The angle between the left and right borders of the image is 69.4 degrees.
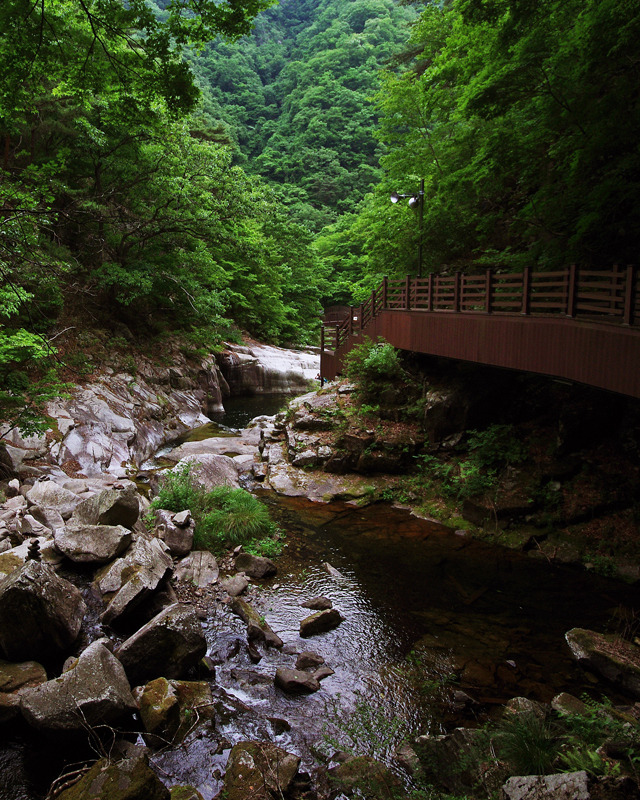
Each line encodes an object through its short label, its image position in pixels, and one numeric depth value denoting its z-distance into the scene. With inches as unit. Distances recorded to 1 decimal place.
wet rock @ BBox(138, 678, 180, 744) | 171.6
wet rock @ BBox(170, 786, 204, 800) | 146.1
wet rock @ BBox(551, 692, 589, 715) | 178.5
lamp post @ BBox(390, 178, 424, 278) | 530.3
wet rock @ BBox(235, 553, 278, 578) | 305.0
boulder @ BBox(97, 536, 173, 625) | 227.0
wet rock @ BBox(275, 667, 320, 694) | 203.8
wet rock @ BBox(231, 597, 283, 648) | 235.1
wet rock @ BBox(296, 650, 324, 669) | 220.2
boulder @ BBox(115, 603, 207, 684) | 193.8
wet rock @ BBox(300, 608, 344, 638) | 246.1
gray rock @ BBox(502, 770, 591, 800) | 113.7
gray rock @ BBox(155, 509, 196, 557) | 311.3
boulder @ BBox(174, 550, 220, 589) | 285.4
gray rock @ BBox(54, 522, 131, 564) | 254.5
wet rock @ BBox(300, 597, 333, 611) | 266.6
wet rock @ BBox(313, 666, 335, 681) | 213.0
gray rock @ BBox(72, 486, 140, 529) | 282.4
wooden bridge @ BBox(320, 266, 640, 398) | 257.0
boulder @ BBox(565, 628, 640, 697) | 208.7
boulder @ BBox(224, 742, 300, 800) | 148.5
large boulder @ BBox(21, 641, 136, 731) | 159.9
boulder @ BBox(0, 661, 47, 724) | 166.7
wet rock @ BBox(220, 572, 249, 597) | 280.7
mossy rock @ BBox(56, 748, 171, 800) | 133.4
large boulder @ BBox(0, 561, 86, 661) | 184.7
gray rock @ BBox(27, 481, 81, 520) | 305.0
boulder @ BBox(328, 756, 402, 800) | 153.0
